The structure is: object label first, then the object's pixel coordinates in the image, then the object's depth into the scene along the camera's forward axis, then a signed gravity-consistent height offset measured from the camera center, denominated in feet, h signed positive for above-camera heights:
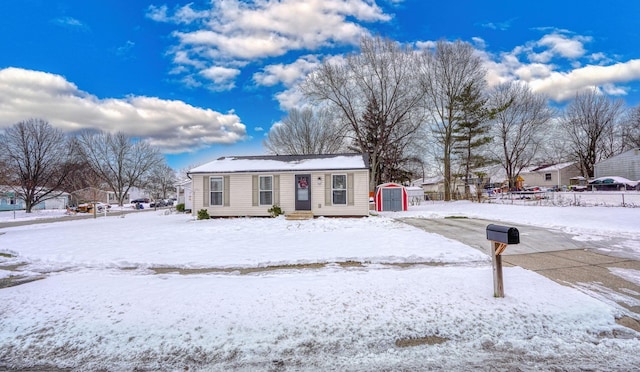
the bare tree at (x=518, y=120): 93.22 +23.00
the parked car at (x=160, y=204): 139.64 -1.91
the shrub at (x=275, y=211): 46.37 -2.04
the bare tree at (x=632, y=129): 104.68 +21.68
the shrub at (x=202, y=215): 47.03 -2.46
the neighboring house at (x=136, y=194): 197.06 +4.35
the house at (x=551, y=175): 124.67 +7.39
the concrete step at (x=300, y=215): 43.78 -2.66
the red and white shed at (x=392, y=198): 62.34 -0.58
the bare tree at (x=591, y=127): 104.17 +23.12
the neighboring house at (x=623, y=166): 85.15 +7.30
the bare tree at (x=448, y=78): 82.89 +32.38
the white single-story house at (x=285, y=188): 46.57 +1.57
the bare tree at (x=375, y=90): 81.46 +29.47
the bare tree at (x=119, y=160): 142.72 +20.23
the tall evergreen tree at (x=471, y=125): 84.33 +19.27
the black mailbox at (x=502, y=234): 11.10 -1.57
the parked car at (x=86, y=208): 102.06 -2.41
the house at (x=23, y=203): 126.55 -0.28
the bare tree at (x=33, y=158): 95.35 +14.48
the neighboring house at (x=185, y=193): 75.11 +1.70
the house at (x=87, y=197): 83.72 +1.91
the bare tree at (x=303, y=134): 108.52 +23.81
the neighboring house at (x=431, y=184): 116.99 +5.45
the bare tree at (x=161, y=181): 167.36 +11.49
